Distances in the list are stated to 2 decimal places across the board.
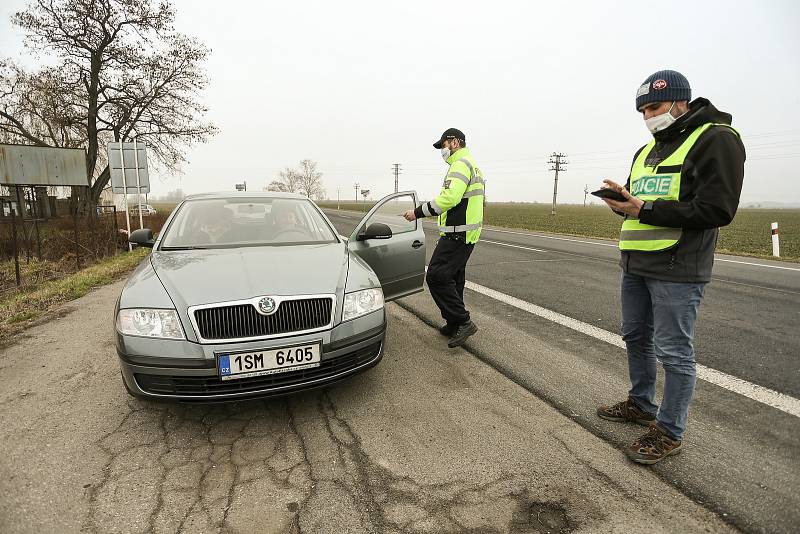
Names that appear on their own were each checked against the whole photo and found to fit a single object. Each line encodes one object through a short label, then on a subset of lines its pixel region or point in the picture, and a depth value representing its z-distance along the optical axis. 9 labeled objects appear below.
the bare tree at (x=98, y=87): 19.33
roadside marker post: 11.58
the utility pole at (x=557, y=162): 50.62
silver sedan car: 2.44
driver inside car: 3.90
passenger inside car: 3.68
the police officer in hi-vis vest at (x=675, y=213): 2.05
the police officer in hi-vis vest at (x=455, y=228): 3.85
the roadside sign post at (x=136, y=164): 11.88
